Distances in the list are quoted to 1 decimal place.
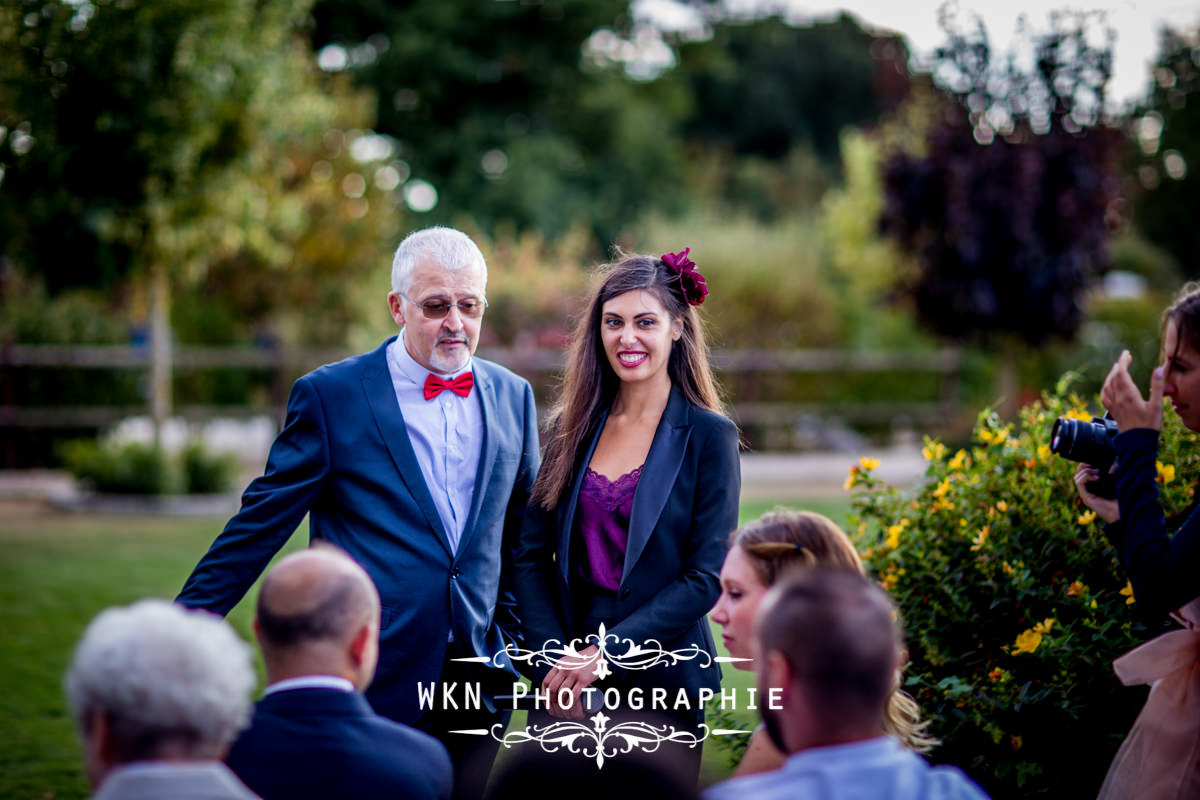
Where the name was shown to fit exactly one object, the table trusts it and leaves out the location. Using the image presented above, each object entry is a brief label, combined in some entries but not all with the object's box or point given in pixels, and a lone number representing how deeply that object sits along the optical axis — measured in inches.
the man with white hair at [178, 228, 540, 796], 130.6
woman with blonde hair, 109.8
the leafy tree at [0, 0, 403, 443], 474.6
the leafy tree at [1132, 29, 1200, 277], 1393.9
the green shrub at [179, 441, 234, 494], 545.0
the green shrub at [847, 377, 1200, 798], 140.6
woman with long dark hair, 130.6
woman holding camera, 103.7
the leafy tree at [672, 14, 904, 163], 1571.1
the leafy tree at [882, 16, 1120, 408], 628.1
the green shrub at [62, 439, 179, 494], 528.1
